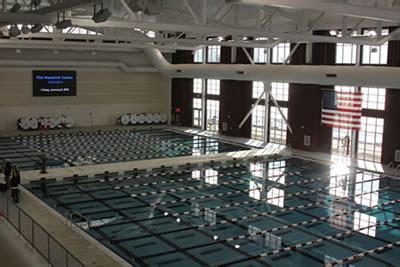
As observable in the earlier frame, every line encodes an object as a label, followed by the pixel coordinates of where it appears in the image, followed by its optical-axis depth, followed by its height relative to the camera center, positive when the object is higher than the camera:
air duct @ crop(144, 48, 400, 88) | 20.33 +0.65
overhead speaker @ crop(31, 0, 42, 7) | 14.00 +2.12
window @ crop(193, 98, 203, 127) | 36.69 -1.88
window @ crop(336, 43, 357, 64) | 26.07 +1.74
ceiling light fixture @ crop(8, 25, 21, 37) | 16.58 +1.59
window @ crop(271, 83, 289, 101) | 30.03 -0.24
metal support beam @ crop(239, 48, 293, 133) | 28.47 -0.78
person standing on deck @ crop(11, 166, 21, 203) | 15.07 -3.05
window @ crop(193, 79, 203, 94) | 36.50 -0.07
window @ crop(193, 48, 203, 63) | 36.28 +2.01
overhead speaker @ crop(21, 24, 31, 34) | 17.28 +1.69
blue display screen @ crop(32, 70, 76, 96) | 34.00 -0.06
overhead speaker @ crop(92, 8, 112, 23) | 11.91 +1.53
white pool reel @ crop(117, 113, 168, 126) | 37.09 -2.51
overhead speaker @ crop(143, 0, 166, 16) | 10.09 +1.49
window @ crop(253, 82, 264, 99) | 31.68 -0.17
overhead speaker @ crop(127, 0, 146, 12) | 10.17 +1.53
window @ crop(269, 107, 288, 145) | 30.20 -2.35
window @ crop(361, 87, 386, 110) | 25.03 -0.45
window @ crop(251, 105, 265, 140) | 31.50 -2.20
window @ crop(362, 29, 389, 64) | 24.72 +1.67
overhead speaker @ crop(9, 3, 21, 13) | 13.89 +1.93
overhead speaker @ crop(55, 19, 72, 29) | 14.37 +1.59
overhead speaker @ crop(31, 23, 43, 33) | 15.54 +1.60
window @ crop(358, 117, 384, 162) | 25.27 -2.45
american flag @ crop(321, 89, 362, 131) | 24.81 -1.03
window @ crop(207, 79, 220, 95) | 35.16 -0.06
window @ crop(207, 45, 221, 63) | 34.53 +2.08
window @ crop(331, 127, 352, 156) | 26.41 -2.71
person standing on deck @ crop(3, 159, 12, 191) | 15.78 -2.83
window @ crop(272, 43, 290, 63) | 29.84 +1.97
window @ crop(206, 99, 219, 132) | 35.34 -2.02
